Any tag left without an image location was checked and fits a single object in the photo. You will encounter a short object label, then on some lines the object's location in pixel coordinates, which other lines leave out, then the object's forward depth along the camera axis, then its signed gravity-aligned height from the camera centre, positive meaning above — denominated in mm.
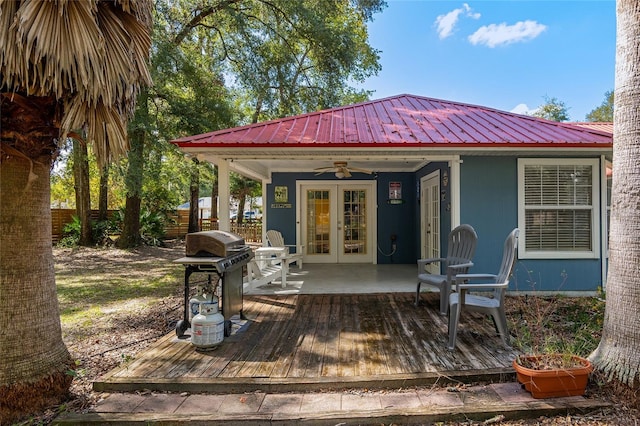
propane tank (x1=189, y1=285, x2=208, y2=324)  3602 -915
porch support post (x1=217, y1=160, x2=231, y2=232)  5481 +346
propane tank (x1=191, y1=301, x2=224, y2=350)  3377 -1126
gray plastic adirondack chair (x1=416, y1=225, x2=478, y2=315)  4230 -623
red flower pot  2621 -1273
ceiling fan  6223 +901
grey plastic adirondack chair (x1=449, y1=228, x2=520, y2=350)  3414 -901
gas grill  3582 -490
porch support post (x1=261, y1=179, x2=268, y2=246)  8750 +270
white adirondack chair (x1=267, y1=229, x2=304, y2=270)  7453 -586
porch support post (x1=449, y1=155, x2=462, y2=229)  5551 +374
